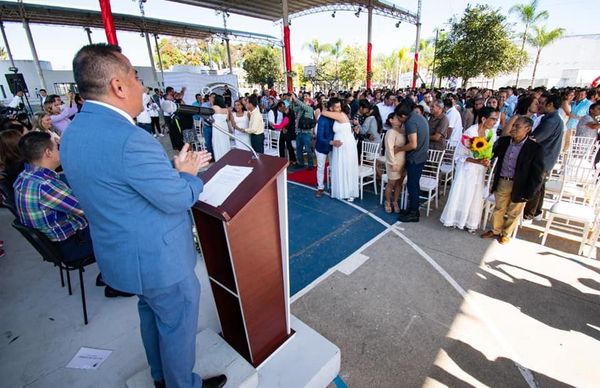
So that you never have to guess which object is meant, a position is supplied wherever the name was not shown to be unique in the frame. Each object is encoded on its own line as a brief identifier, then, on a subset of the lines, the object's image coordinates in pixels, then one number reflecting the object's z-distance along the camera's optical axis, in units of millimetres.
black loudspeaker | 10852
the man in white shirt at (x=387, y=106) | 7609
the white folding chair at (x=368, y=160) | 5469
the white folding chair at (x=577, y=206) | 3564
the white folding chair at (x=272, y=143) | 6952
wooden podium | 1530
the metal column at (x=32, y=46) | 14371
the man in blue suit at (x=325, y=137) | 5062
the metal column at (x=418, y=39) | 23870
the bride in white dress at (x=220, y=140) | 7047
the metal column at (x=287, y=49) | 14120
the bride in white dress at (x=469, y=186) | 3937
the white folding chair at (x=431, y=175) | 4673
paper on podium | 1579
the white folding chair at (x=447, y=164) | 5156
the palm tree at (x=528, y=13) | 22828
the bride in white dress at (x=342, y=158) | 5020
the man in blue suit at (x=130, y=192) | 1172
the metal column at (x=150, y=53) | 19761
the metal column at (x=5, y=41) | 15030
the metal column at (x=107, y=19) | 8117
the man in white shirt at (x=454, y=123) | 6023
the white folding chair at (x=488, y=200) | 4023
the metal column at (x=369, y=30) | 19875
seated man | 2459
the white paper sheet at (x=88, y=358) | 2258
